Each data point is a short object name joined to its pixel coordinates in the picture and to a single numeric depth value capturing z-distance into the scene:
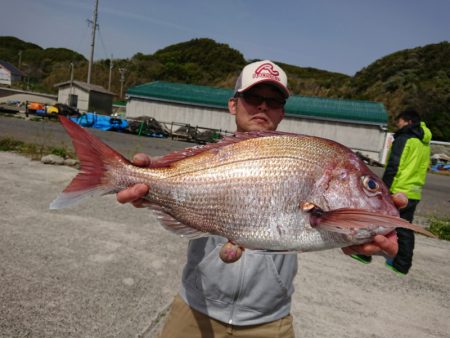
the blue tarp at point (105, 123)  22.06
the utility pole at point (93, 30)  31.78
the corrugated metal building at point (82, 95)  31.47
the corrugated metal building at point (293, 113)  21.95
